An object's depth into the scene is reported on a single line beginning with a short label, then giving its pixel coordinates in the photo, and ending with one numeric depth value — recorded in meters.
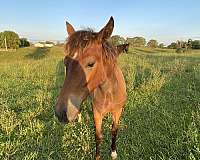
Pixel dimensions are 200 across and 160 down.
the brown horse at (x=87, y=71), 2.49
